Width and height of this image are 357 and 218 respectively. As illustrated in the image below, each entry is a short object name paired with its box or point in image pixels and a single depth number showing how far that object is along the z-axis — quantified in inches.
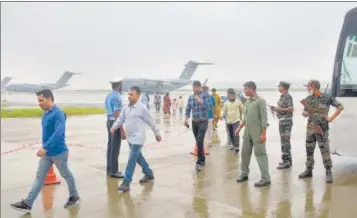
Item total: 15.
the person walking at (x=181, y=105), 1023.4
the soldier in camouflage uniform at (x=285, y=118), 298.7
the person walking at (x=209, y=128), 371.6
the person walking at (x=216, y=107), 466.9
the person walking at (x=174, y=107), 1007.6
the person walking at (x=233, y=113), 369.7
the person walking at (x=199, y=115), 303.1
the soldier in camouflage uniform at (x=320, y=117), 252.5
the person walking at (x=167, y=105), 999.0
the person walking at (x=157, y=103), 1157.7
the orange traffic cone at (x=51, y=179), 263.2
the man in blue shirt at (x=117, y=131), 271.4
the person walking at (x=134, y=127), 240.7
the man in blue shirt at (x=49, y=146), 203.3
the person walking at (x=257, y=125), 247.0
